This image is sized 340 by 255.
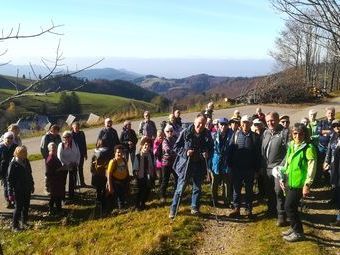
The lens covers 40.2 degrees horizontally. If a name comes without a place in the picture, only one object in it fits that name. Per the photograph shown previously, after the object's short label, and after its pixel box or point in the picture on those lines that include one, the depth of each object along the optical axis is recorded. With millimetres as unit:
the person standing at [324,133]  10586
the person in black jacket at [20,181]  9508
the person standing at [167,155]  10523
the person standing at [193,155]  9117
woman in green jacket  7336
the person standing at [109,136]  11578
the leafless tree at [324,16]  6699
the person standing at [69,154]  10781
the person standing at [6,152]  10500
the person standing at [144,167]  10039
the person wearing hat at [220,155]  9641
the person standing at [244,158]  9039
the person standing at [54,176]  10422
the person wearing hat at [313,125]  10888
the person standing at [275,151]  8547
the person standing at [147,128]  13294
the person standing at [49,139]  11312
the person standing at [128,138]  12672
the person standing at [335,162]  8750
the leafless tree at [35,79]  4098
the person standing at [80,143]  11852
